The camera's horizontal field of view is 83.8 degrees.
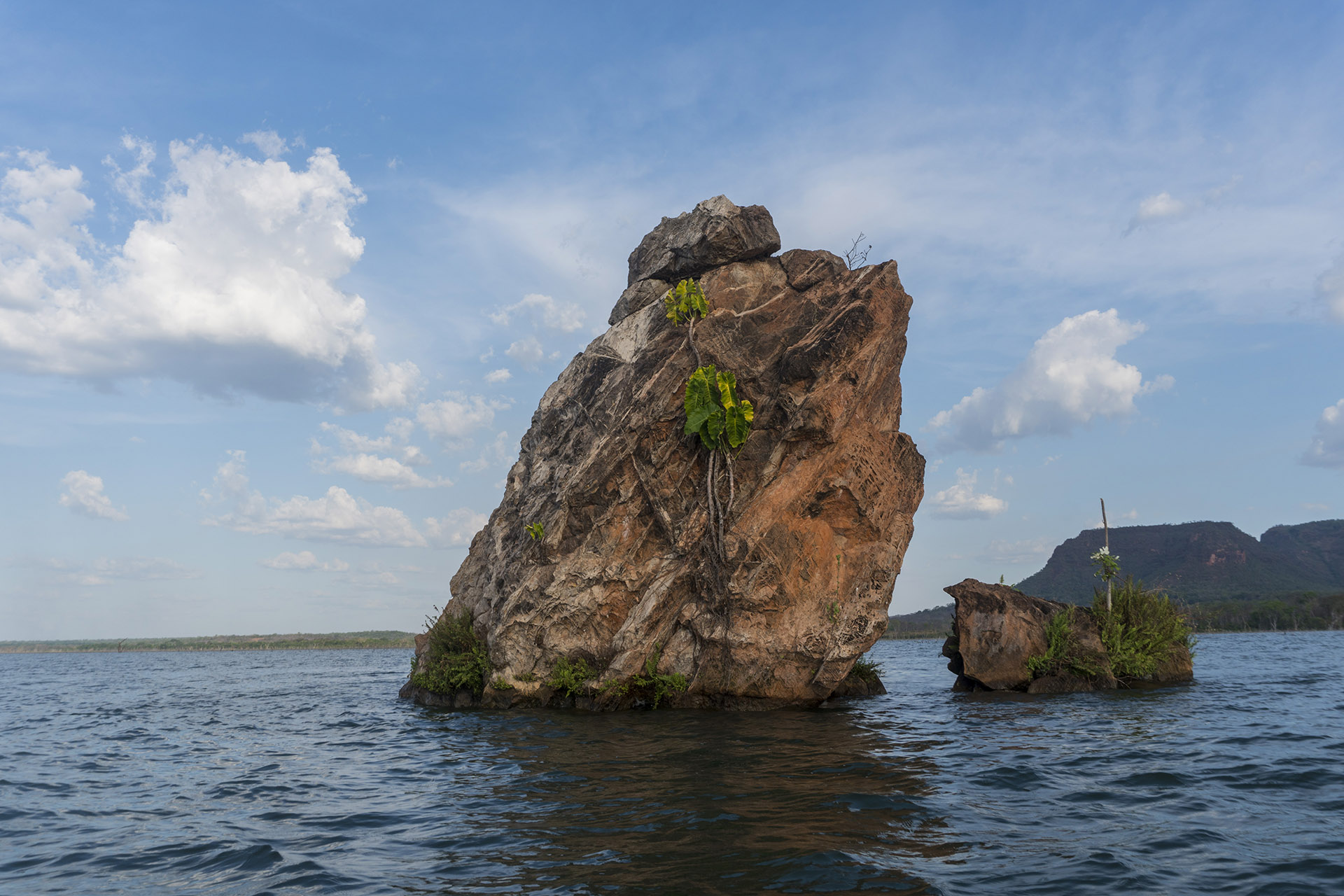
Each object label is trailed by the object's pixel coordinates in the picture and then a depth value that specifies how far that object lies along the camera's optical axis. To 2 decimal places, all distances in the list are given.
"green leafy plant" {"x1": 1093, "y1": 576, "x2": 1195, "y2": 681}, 29.02
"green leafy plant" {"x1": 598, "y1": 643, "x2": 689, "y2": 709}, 25.22
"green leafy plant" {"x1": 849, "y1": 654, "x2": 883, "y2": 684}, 31.38
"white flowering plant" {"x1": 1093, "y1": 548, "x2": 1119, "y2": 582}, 30.38
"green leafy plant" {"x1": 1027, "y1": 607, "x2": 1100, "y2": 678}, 28.66
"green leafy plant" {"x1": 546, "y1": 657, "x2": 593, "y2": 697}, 26.03
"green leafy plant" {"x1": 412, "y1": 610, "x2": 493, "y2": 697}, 28.73
